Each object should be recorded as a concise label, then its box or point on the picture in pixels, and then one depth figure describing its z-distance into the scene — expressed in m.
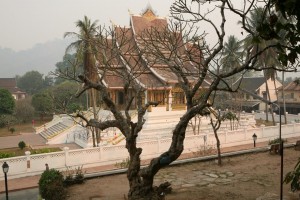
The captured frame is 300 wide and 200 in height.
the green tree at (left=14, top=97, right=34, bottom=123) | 43.44
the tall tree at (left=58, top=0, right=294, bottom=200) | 9.31
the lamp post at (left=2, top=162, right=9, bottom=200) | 11.04
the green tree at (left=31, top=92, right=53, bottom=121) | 44.69
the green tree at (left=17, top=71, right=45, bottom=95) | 92.88
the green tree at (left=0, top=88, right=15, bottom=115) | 40.62
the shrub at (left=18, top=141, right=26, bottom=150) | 24.42
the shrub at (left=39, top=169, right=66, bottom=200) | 10.96
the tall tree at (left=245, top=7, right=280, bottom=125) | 29.45
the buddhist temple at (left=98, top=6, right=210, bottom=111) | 27.53
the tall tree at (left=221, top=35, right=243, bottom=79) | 37.15
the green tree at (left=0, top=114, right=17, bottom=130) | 38.19
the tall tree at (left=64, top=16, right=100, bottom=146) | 21.86
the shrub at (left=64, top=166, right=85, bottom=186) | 12.58
